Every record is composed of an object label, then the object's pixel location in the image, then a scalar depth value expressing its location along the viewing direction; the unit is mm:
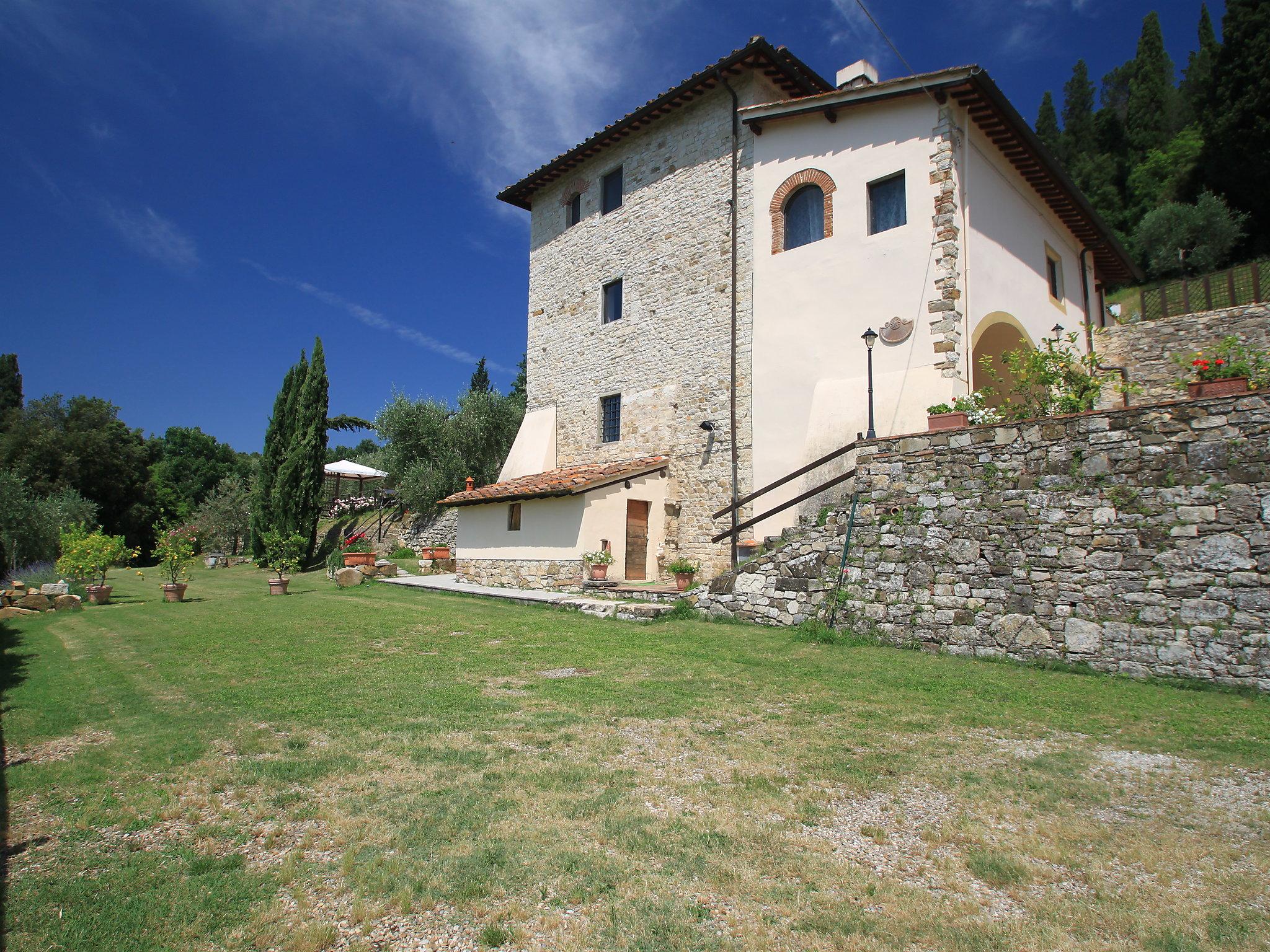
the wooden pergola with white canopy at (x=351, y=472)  25062
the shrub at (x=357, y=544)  22797
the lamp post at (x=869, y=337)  10703
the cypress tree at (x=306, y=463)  23438
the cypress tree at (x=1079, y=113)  36625
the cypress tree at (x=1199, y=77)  27109
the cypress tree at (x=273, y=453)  24094
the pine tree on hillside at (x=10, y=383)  38188
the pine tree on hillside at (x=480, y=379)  40844
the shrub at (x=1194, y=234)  23422
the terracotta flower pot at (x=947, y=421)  8406
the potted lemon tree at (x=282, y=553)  15375
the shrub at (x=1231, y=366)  6871
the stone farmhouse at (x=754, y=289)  11445
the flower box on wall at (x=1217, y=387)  6633
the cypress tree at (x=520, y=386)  28538
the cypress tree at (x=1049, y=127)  36625
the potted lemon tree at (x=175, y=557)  14352
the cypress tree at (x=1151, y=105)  33781
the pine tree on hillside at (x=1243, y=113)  23141
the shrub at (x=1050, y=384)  8094
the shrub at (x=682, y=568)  12953
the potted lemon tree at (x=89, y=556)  14484
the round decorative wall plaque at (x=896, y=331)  11383
